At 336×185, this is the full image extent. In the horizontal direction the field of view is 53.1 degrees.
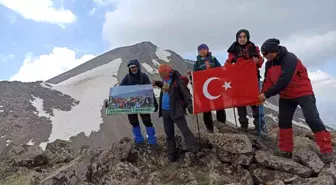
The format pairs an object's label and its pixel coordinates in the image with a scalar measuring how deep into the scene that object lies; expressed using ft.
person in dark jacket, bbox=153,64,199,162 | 26.86
